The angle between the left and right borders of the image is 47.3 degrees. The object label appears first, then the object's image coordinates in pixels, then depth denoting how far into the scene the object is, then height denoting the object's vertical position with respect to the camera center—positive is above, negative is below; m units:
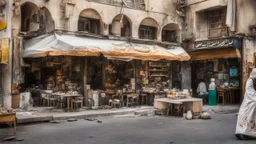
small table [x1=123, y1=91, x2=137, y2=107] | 14.98 -0.90
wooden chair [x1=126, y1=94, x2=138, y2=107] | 15.02 -1.17
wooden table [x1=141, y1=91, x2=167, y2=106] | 16.02 -1.08
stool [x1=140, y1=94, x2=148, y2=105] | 16.23 -1.26
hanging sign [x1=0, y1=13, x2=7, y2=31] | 12.56 +2.33
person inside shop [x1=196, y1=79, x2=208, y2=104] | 17.89 -0.92
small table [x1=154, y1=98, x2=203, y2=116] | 11.73 -1.09
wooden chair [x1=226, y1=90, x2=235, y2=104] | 17.39 -1.20
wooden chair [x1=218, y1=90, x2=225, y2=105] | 16.78 -1.05
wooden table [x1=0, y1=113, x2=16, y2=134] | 7.98 -1.12
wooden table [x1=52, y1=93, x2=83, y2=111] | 12.70 -0.84
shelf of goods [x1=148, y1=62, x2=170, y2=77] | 17.69 +0.46
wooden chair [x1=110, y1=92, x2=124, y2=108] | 14.34 -1.16
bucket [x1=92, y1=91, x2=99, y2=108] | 14.49 -1.06
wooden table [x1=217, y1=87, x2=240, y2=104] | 17.09 -0.90
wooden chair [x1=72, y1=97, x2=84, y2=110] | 13.15 -1.11
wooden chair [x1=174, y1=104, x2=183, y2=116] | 12.50 -1.43
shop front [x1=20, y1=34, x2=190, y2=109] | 13.09 +0.25
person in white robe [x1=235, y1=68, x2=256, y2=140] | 7.50 -1.03
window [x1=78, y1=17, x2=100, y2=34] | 15.76 +2.85
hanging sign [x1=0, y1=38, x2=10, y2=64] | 11.89 +1.13
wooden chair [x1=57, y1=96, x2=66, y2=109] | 13.69 -1.19
